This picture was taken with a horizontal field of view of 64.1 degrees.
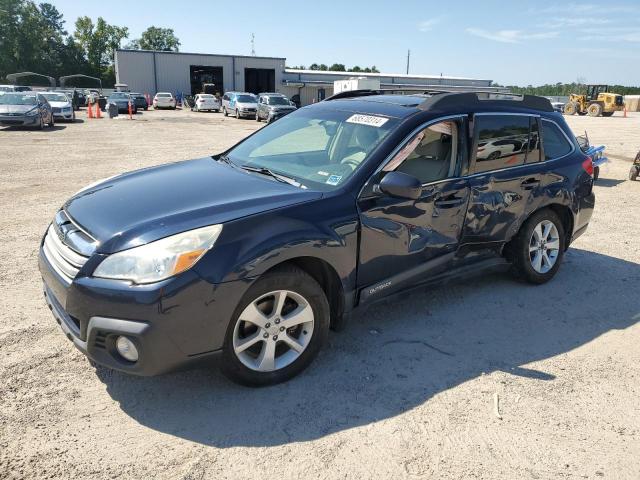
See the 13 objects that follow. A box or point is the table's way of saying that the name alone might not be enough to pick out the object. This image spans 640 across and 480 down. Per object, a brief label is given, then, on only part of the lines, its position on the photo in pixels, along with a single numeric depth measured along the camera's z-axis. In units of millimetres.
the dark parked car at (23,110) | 18812
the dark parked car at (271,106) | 28062
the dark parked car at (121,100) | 34275
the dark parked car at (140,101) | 39281
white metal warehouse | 51219
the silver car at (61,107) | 24000
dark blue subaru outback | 2691
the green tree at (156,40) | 118450
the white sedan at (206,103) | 41281
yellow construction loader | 40844
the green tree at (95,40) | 90000
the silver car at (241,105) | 33188
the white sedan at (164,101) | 42969
